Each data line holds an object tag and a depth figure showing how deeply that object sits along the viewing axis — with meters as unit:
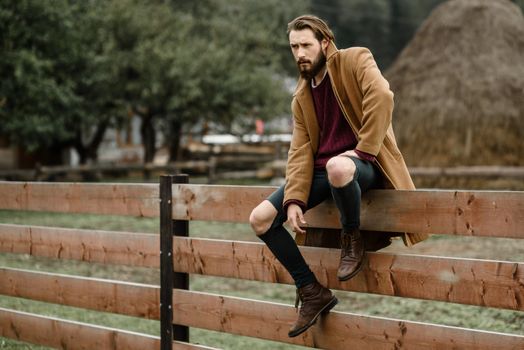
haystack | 19.31
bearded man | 3.69
